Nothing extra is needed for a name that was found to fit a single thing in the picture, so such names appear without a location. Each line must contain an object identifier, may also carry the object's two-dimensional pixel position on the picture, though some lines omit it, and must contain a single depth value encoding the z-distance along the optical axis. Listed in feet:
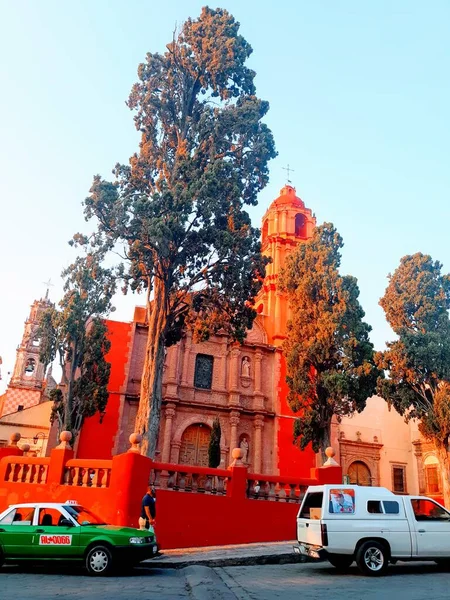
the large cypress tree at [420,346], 60.34
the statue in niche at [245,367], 85.92
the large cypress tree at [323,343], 59.06
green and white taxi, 26.48
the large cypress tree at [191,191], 45.57
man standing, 33.71
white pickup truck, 27.35
